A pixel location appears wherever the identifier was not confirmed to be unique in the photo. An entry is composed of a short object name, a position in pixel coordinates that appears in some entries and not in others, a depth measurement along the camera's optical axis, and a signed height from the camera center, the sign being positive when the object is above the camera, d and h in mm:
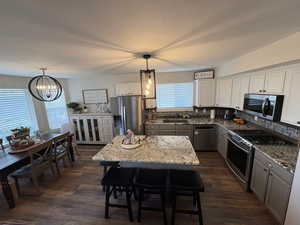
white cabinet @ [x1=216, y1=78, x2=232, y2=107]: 3175 -19
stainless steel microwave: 1857 -253
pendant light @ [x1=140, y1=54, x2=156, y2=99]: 2056 +269
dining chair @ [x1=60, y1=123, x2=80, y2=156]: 3553 -976
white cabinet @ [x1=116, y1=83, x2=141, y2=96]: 3943 +156
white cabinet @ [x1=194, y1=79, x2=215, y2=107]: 3658 -10
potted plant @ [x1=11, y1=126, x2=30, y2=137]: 2807 -819
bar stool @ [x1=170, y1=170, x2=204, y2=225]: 1496 -1151
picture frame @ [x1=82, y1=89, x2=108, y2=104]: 4474 -54
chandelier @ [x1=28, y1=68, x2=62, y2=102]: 3694 +252
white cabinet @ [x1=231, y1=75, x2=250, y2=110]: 2641 +23
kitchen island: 1700 -905
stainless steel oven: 2041 -1212
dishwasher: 3471 -1273
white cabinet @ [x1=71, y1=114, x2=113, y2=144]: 4176 -1145
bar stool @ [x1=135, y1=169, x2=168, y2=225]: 1601 -1180
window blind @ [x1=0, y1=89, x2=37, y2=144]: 3062 -391
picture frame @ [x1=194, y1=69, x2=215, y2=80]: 3604 +522
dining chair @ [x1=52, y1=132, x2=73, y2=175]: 2729 -1285
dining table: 1953 -1148
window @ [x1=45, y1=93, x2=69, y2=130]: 4133 -604
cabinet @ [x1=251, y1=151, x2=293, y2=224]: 1436 -1234
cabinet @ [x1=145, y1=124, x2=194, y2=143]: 3561 -1081
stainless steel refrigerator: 3488 -548
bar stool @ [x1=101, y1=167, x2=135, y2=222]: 1708 -1205
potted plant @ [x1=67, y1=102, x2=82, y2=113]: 4387 -420
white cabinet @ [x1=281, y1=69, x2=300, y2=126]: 1620 -126
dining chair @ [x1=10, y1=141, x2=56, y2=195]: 2252 -1339
